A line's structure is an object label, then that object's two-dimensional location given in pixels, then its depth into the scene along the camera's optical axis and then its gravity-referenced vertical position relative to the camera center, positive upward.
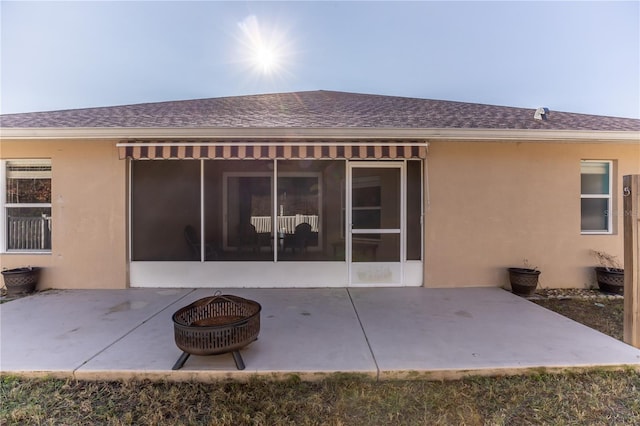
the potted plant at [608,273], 8.45 -1.77
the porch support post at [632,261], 5.25 -0.89
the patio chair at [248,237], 9.29 -0.78
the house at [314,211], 8.70 +0.02
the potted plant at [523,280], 8.24 -1.91
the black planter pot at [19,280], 8.23 -1.86
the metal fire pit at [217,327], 4.28 -1.74
